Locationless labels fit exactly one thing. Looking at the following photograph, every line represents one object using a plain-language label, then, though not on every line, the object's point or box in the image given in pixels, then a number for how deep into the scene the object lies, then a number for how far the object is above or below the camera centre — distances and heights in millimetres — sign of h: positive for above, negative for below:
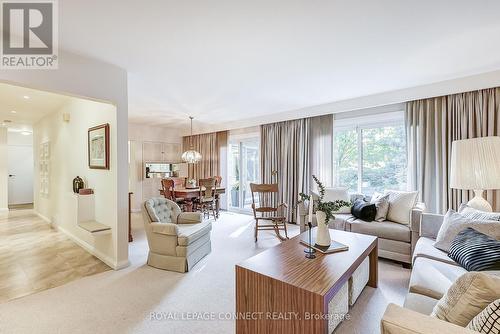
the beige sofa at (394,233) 2879 -893
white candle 1954 -372
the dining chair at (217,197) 5671 -764
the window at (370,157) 4035 +163
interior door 7445 -170
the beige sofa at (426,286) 931 -801
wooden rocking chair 4008 -823
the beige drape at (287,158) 4969 +200
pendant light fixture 5762 +280
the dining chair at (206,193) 5145 -589
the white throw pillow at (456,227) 1962 -562
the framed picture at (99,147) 2982 +294
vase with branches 2066 -460
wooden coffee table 1372 -777
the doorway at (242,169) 6289 -62
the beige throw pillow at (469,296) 932 -551
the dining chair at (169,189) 5057 -487
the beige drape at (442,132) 3086 +464
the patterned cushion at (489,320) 813 -567
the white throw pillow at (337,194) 3939 -482
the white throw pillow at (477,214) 2098 -470
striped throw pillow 1618 -656
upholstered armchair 2754 -906
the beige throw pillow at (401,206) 3157 -566
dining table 5039 -598
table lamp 2240 -2
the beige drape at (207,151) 6631 +466
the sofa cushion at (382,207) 3305 -596
